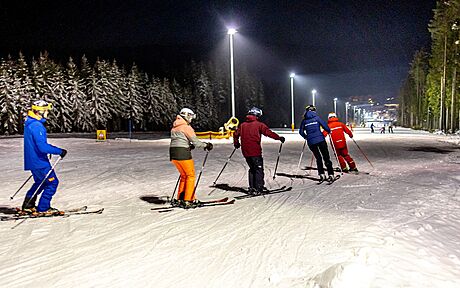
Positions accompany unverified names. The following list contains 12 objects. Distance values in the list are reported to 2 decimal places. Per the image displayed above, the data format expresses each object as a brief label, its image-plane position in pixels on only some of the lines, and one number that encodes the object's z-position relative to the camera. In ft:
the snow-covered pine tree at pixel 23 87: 179.11
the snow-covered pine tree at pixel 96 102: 200.03
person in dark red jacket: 28.99
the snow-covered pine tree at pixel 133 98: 215.51
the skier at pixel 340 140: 40.18
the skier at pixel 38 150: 22.11
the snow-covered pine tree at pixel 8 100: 174.29
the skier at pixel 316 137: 35.32
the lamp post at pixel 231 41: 94.73
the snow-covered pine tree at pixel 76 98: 194.80
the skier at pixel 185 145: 24.35
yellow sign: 112.84
